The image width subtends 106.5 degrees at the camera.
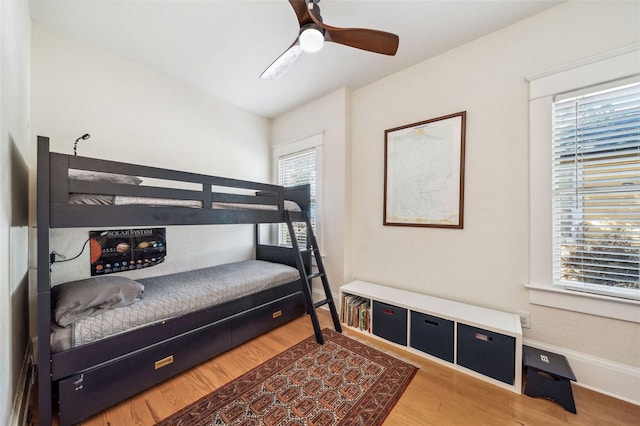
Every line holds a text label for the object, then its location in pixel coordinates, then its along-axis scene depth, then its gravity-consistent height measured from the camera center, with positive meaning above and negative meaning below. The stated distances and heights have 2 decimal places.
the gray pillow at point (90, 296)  1.40 -0.53
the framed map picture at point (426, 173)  2.17 +0.39
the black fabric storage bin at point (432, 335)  1.88 -1.00
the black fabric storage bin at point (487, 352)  1.62 -0.99
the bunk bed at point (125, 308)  1.26 -0.72
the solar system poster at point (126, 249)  2.16 -0.35
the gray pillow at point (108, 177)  1.41 +0.22
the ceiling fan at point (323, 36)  1.41 +1.11
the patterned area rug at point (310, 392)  1.41 -1.20
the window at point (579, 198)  1.53 +0.10
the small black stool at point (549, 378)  1.46 -1.06
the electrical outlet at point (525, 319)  1.84 -0.82
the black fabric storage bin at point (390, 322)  2.12 -1.01
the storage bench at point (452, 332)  1.63 -0.94
